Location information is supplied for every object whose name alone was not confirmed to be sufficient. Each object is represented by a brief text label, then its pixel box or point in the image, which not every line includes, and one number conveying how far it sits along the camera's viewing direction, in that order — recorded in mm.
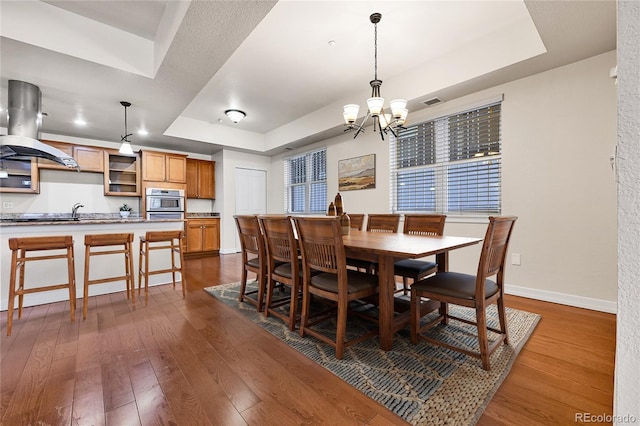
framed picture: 4562
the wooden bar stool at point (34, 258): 2268
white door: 6457
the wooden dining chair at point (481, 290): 1631
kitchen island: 2711
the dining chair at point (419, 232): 2357
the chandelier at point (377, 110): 2504
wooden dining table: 1679
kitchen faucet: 4828
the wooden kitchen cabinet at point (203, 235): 5848
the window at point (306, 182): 5651
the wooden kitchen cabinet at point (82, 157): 4629
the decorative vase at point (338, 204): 2533
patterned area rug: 1354
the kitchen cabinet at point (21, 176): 4344
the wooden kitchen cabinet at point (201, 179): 6164
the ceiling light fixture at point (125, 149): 3977
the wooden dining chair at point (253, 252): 2641
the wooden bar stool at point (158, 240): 3039
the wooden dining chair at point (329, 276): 1804
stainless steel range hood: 2939
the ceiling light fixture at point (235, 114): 4594
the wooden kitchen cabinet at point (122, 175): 5273
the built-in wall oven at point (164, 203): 5306
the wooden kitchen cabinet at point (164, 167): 5340
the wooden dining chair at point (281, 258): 2176
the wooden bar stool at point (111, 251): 2596
